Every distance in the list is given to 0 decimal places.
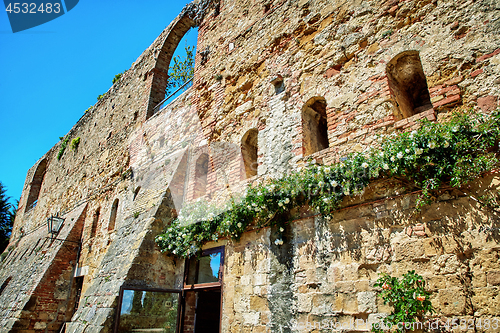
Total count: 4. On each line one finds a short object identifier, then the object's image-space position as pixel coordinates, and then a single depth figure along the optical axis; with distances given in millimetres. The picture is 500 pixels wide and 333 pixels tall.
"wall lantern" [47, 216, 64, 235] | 11373
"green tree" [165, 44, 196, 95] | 12516
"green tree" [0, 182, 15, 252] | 22766
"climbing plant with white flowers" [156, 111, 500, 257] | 3279
